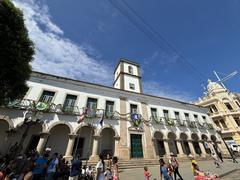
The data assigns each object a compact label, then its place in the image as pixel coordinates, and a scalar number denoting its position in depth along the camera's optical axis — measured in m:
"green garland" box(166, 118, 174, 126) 18.12
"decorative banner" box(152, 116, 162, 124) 17.44
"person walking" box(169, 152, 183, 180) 7.57
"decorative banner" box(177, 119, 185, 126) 19.35
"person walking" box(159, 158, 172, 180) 5.87
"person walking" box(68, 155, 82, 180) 6.50
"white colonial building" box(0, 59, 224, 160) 11.86
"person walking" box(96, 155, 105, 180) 5.71
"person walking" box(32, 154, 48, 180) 6.52
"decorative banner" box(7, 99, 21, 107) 11.21
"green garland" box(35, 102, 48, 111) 12.05
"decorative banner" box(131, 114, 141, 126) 15.87
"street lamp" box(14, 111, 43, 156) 11.55
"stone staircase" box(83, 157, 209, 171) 11.95
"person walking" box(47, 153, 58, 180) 6.93
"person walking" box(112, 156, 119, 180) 5.70
